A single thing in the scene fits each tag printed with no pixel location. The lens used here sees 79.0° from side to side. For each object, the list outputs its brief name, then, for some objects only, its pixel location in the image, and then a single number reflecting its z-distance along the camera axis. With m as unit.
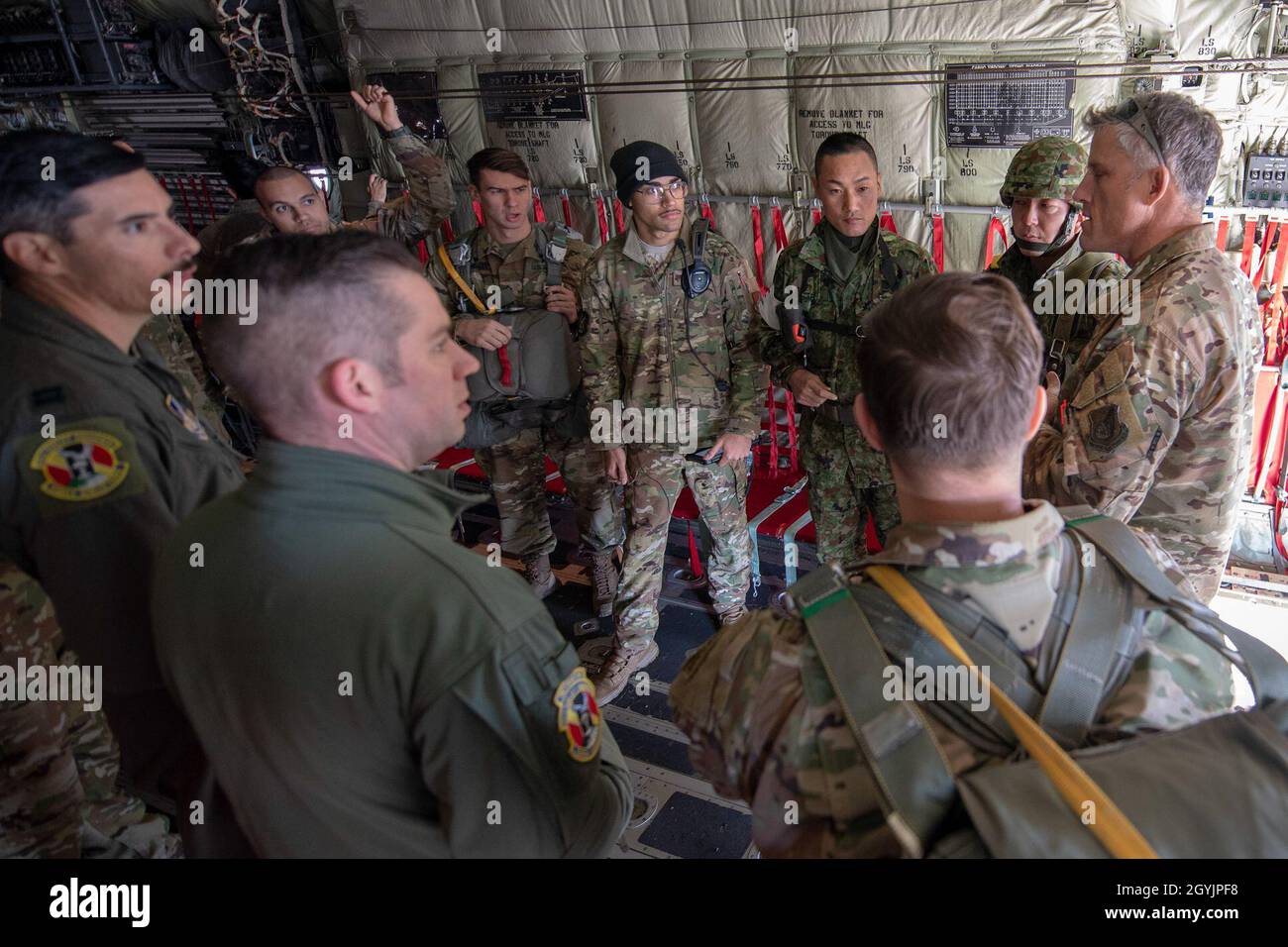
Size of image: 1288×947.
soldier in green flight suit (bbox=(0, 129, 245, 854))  1.75
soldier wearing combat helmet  3.01
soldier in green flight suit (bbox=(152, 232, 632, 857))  1.20
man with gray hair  2.08
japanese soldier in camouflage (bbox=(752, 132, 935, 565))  3.32
